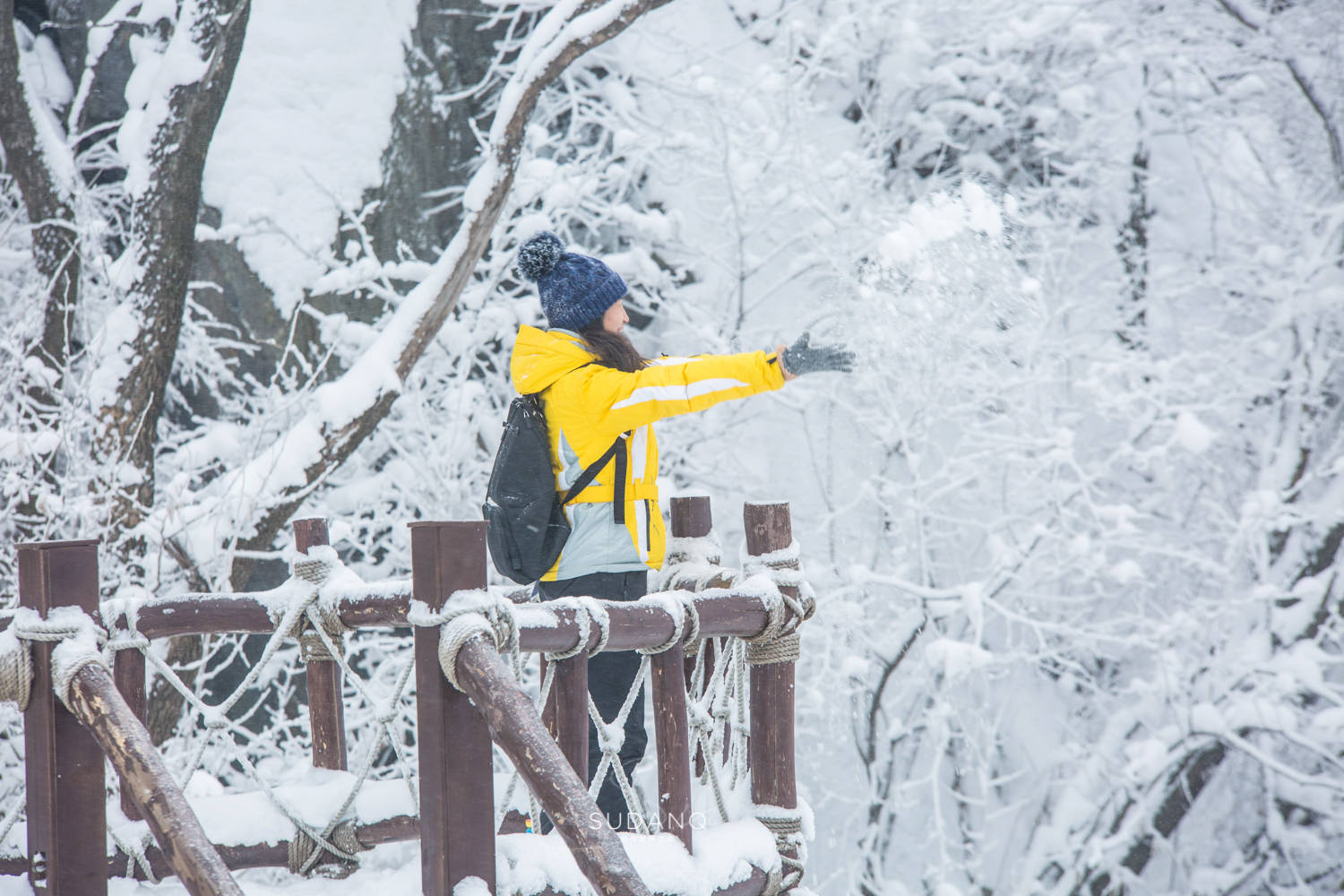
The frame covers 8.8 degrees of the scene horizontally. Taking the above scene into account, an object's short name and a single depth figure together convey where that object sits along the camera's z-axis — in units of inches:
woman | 828.5
